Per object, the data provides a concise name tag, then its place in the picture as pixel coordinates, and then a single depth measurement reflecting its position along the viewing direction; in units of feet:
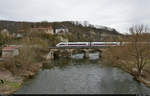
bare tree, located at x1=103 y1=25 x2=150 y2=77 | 78.28
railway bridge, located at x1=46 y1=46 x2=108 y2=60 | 175.32
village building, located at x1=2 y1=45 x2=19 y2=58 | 109.19
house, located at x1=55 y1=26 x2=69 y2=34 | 319.31
